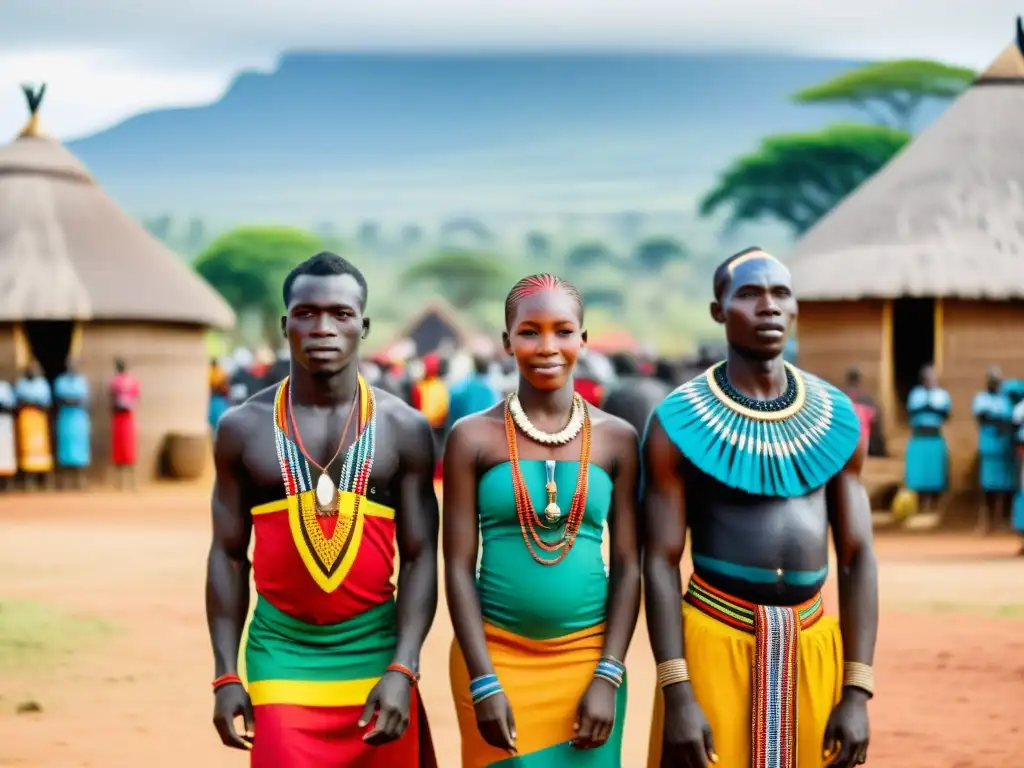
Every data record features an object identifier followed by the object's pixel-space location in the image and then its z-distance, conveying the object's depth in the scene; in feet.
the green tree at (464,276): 248.52
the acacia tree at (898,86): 213.87
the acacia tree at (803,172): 180.86
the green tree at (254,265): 217.36
